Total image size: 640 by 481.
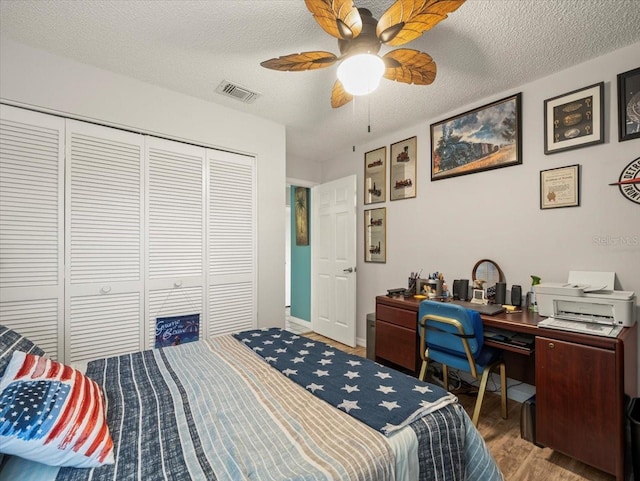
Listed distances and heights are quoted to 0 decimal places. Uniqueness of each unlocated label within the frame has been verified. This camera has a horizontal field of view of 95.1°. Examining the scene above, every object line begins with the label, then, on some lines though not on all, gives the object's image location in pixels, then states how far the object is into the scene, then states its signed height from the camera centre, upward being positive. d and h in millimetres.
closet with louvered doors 1903 +51
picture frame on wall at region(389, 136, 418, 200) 3137 +813
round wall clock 1849 +389
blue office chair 1927 -698
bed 848 -648
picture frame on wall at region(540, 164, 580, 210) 2088 +409
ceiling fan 1260 +1001
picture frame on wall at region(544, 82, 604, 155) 1984 +878
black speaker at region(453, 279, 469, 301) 2610 -416
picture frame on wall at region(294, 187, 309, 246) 4609 +435
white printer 1674 -380
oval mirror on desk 2486 -266
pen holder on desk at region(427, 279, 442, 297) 2678 -418
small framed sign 2392 -738
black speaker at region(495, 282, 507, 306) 2361 -409
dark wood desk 1505 -805
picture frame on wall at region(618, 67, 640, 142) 1842 +880
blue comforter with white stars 1094 -641
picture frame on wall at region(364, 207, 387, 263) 3443 +90
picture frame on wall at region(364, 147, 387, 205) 3451 +806
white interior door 3684 -239
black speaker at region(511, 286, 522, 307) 2287 -420
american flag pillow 807 -533
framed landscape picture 2391 +918
